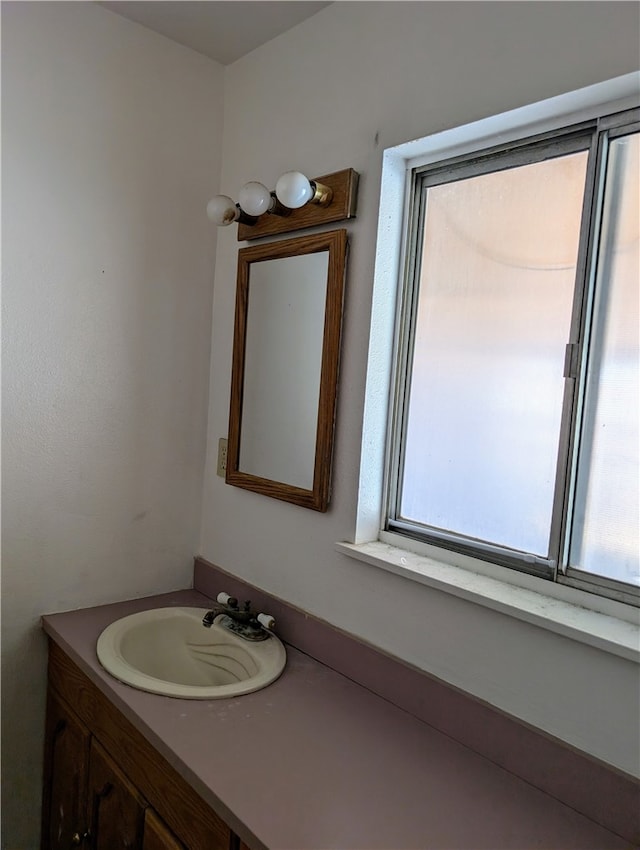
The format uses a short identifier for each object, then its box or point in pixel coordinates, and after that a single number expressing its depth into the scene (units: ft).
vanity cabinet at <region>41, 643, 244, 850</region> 3.79
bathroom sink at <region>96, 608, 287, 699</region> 4.77
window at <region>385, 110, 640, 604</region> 3.74
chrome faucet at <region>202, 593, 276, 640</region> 5.22
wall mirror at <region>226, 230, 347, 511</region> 5.04
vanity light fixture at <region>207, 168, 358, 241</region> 4.72
